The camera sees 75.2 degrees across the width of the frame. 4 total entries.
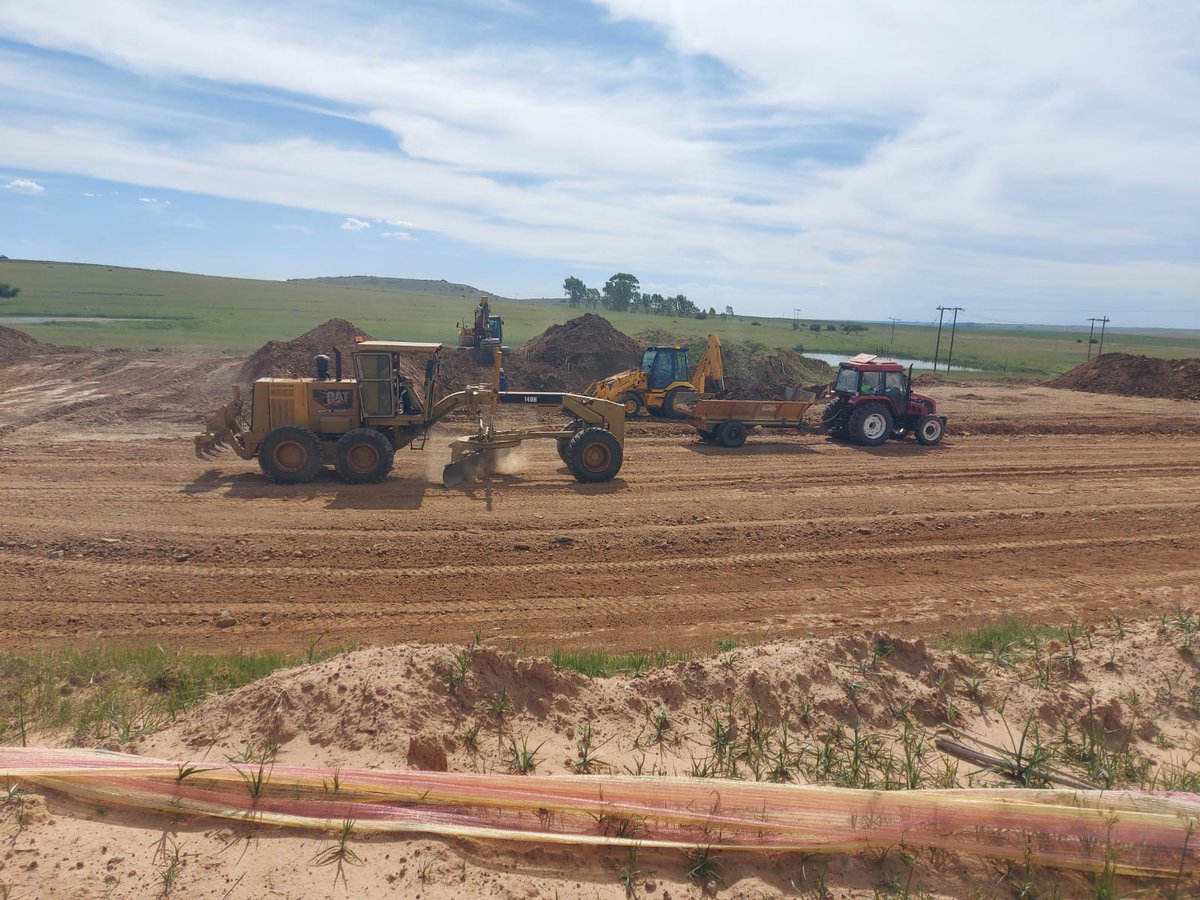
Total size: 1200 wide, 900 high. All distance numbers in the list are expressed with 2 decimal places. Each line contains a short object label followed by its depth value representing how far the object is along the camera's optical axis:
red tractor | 18.70
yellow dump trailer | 17.88
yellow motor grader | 12.91
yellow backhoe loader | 21.75
